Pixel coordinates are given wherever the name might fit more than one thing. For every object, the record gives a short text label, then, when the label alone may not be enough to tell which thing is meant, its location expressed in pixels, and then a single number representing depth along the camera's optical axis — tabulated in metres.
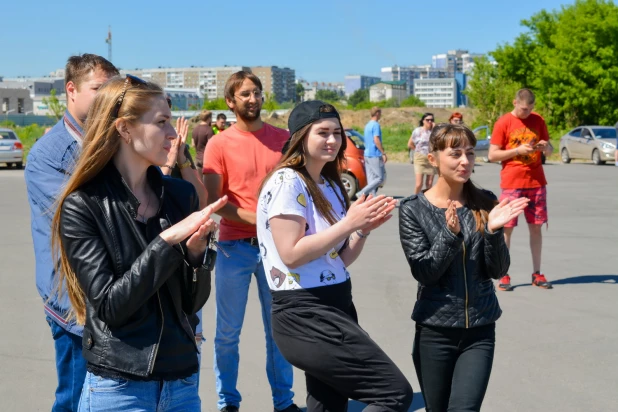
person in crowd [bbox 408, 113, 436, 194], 16.17
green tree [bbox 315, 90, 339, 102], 142.00
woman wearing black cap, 3.36
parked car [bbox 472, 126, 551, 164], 34.81
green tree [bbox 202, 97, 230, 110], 107.44
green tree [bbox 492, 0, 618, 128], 46.56
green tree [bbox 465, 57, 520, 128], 49.31
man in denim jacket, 3.36
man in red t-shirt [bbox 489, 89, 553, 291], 8.61
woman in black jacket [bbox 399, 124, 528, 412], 3.76
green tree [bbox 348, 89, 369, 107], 178.30
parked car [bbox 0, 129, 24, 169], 31.09
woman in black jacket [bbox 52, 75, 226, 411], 2.59
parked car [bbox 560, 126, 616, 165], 30.89
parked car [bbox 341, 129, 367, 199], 17.44
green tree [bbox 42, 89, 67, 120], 71.68
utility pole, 90.88
